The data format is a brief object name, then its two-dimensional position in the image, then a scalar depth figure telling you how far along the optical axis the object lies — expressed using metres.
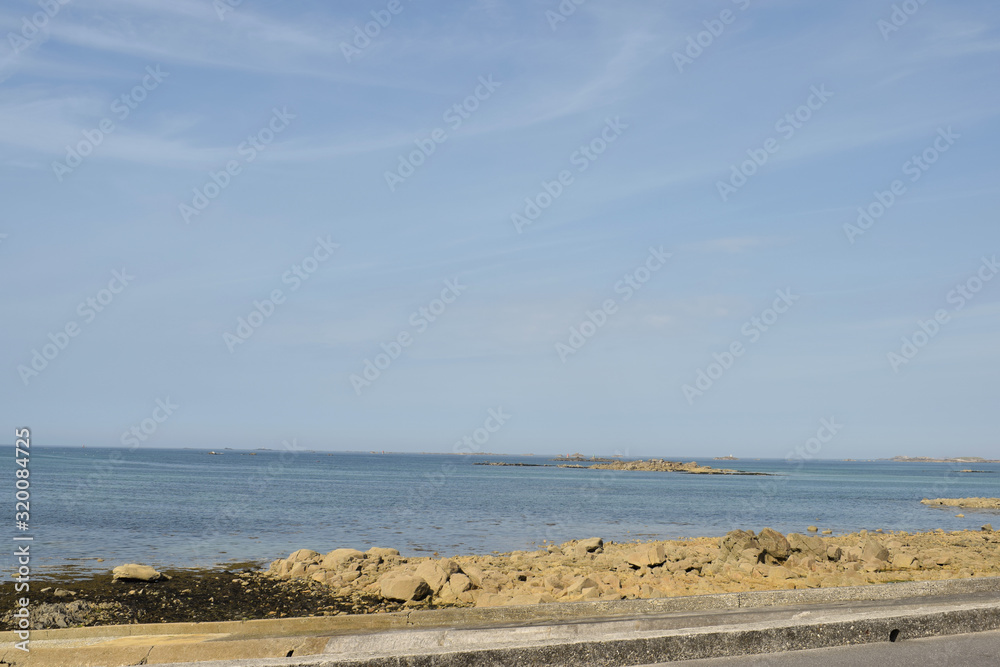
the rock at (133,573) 18.98
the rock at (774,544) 18.77
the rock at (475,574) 17.33
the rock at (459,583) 16.83
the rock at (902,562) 19.19
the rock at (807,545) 19.66
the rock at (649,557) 18.70
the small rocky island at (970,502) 61.17
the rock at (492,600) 15.63
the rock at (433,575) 17.00
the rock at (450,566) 17.56
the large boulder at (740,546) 18.56
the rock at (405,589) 16.75
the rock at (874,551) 19.56
